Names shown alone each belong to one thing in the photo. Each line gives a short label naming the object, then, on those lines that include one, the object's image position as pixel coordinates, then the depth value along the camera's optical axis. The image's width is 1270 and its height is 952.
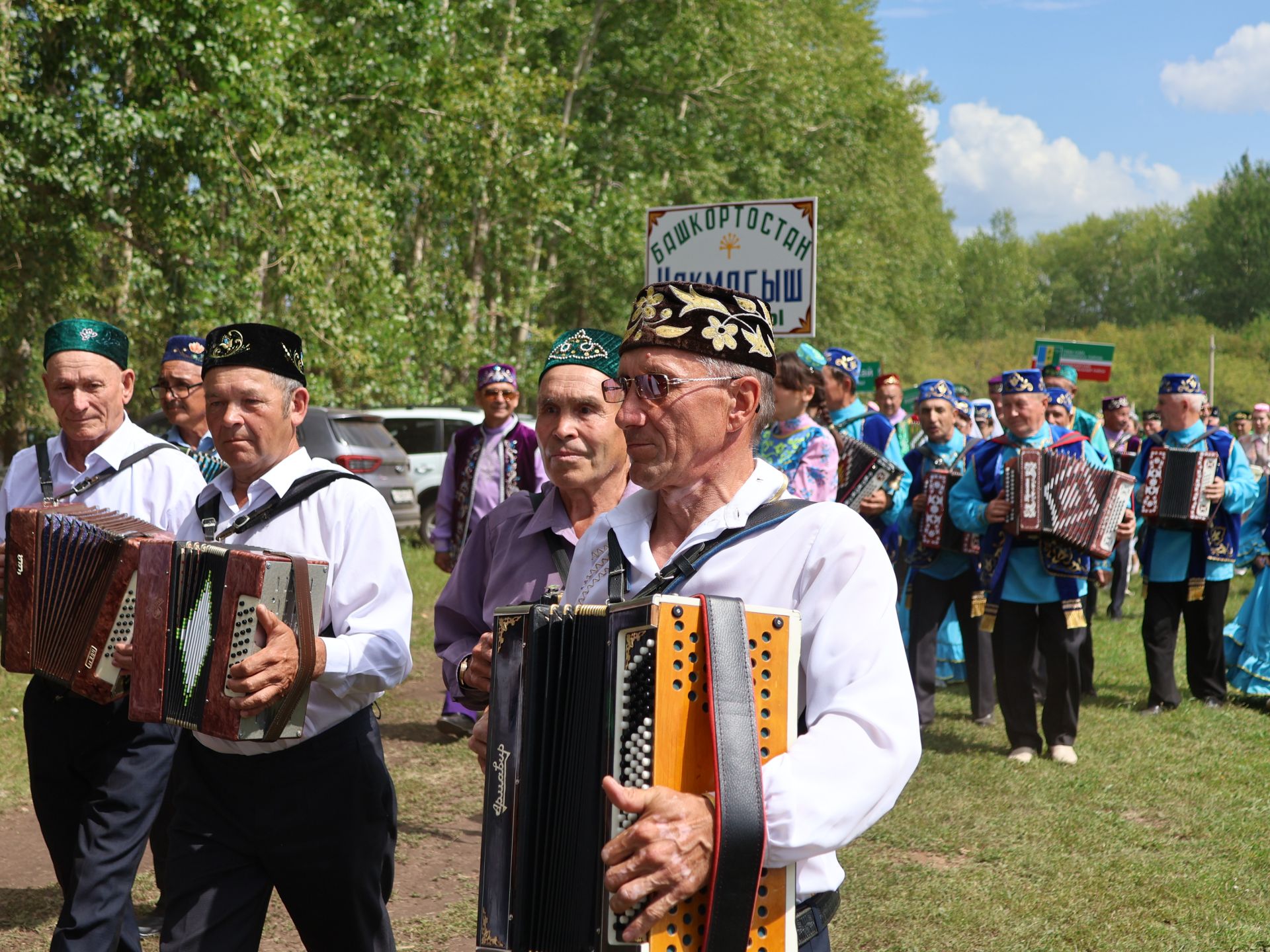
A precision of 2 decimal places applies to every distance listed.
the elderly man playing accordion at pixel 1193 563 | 9.10
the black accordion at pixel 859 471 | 7.91
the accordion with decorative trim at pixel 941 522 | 8.50
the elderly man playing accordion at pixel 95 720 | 3.98
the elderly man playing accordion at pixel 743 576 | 1.93
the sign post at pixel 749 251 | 7.23
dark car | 16.00
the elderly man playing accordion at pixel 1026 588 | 7.65
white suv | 18.52
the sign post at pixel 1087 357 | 20.19
